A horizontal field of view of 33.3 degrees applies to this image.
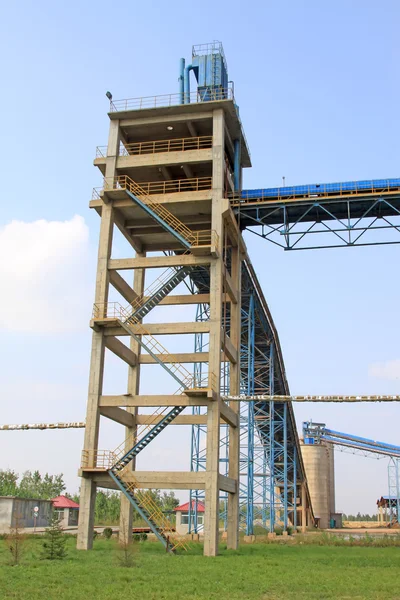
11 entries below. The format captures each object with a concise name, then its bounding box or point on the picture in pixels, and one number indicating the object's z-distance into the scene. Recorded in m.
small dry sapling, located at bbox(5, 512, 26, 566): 21.52
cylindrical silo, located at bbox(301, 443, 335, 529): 71.06
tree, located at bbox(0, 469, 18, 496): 89.00
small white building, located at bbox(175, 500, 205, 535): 55.50
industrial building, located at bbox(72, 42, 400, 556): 29.55
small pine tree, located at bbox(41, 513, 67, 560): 23.52
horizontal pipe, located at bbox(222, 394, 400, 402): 28.38
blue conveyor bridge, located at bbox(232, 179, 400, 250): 33.34
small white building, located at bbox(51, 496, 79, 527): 69.00
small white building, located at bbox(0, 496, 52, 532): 49.97
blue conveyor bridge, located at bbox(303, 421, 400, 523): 73.25
